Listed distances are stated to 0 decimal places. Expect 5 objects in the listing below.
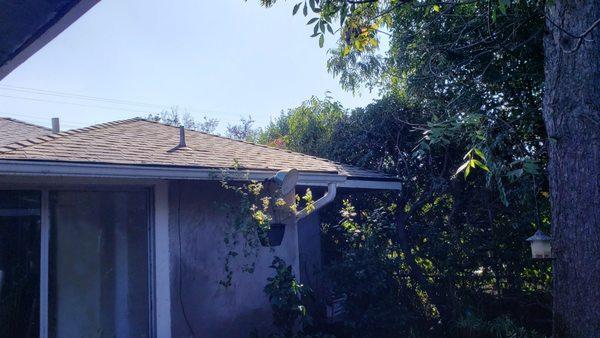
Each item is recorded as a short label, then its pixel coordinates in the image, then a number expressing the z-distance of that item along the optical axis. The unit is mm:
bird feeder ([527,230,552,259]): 5863
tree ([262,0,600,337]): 5543
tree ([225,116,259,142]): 28798
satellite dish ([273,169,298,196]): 6812
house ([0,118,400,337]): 5387
